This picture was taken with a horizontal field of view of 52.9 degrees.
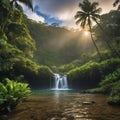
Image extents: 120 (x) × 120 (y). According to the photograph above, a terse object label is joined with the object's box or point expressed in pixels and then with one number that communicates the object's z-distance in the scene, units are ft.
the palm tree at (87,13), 73.64
